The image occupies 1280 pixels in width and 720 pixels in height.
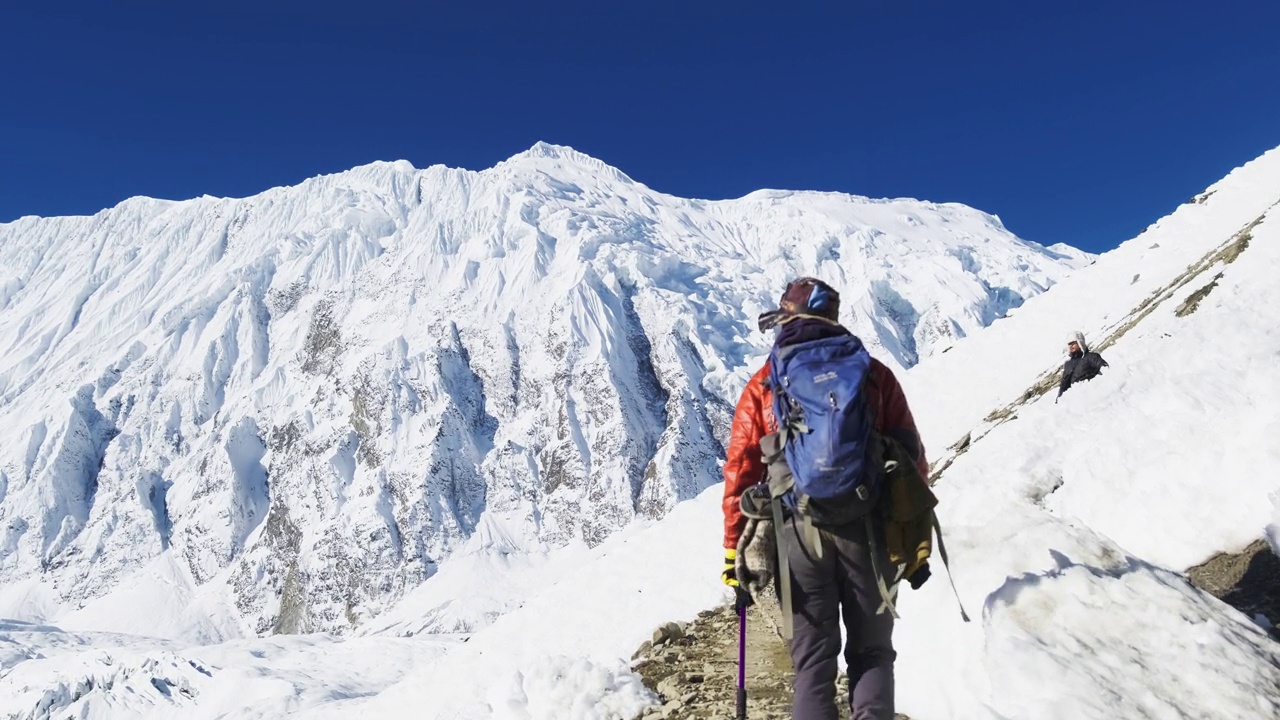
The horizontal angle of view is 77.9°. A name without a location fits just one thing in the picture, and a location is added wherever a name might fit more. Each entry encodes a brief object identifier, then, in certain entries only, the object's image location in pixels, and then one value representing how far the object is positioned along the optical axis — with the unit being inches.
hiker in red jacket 159.8
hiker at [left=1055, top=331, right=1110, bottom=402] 529.0
